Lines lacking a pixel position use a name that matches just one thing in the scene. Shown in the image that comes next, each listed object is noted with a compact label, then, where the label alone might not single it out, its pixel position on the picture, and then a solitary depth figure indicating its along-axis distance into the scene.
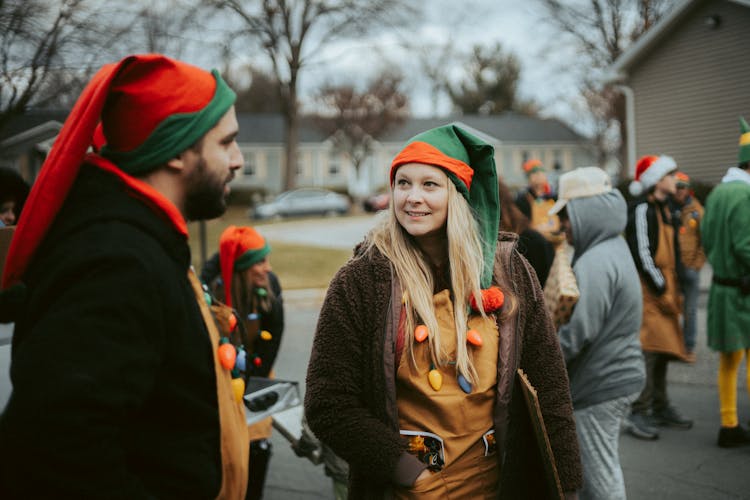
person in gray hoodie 3.23
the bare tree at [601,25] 27.45
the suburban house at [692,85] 16.94
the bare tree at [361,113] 48.78
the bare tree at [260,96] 62.69
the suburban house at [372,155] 52.69
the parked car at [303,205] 35.31
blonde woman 2.14
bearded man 1.28
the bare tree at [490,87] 62.00
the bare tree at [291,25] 32.72
